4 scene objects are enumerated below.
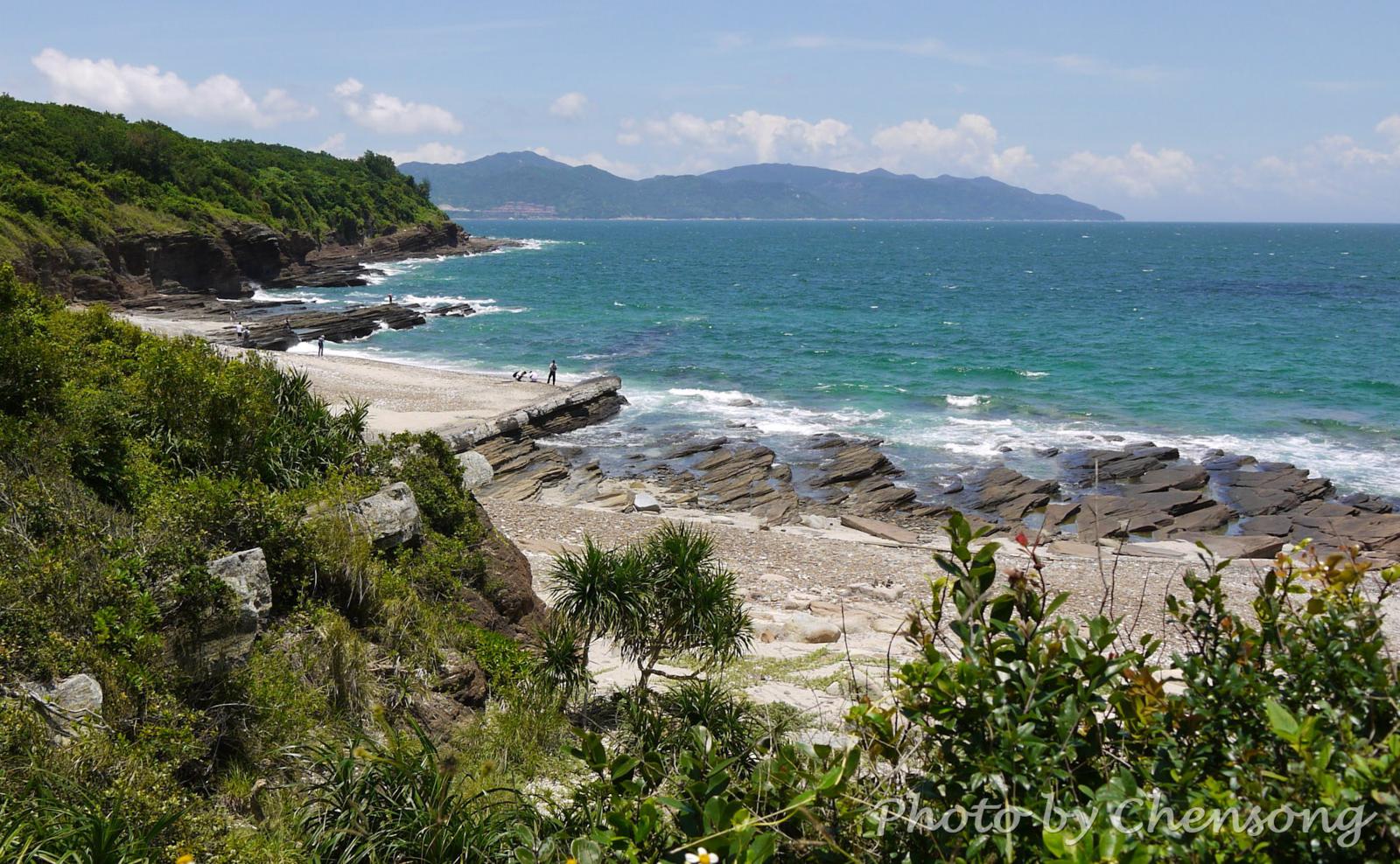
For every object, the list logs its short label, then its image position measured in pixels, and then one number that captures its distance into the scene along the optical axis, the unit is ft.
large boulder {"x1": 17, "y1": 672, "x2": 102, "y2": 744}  23.21
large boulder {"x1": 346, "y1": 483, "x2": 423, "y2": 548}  41.68
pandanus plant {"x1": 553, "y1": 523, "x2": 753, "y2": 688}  37.42
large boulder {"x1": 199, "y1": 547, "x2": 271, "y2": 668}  29.71
